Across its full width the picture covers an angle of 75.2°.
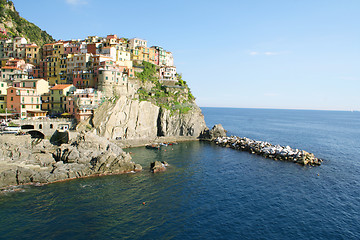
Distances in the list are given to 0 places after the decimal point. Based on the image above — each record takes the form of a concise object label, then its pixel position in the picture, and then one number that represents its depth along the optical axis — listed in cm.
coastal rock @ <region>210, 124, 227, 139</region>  9462
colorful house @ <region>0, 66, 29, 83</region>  8188
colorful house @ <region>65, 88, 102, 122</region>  7306
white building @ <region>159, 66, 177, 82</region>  10769
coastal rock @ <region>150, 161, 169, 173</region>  5456
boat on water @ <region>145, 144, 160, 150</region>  7723
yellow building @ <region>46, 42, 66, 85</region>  8968
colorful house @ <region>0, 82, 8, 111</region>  6994
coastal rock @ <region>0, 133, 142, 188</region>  4538
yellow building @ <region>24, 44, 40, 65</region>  9494
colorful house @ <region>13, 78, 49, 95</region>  7662
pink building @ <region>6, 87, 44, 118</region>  6800
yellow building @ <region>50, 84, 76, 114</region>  7700
